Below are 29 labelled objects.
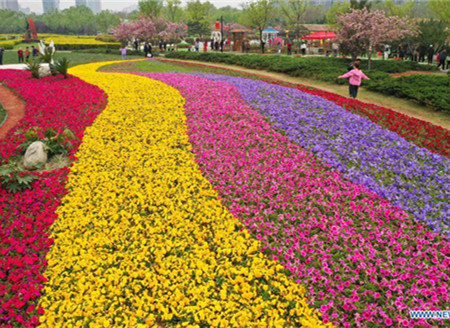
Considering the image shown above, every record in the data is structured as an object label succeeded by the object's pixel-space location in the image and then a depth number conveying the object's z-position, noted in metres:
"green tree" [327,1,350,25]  48.89
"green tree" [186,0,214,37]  69.69
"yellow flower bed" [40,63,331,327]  4.60
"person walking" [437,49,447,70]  25.42
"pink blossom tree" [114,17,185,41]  43.28
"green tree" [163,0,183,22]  64.86
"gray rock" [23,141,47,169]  8.34
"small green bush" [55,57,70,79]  16.75
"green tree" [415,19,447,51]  28.09
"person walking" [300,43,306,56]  37.69
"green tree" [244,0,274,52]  39.75
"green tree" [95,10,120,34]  99.75
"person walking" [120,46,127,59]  35.34
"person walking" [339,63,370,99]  14.09
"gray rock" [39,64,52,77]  17.85
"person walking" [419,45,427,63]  30.27
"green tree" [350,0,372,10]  25.82
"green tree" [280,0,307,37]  43.09
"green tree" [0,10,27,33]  111.06
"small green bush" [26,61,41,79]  17.48
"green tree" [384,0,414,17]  48.74
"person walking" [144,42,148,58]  36.43
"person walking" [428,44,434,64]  28.86
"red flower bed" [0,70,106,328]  4.86
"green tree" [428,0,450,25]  35.02
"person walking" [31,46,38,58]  34.87
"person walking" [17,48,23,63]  29.56
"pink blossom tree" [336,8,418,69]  22.84
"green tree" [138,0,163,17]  53.84
